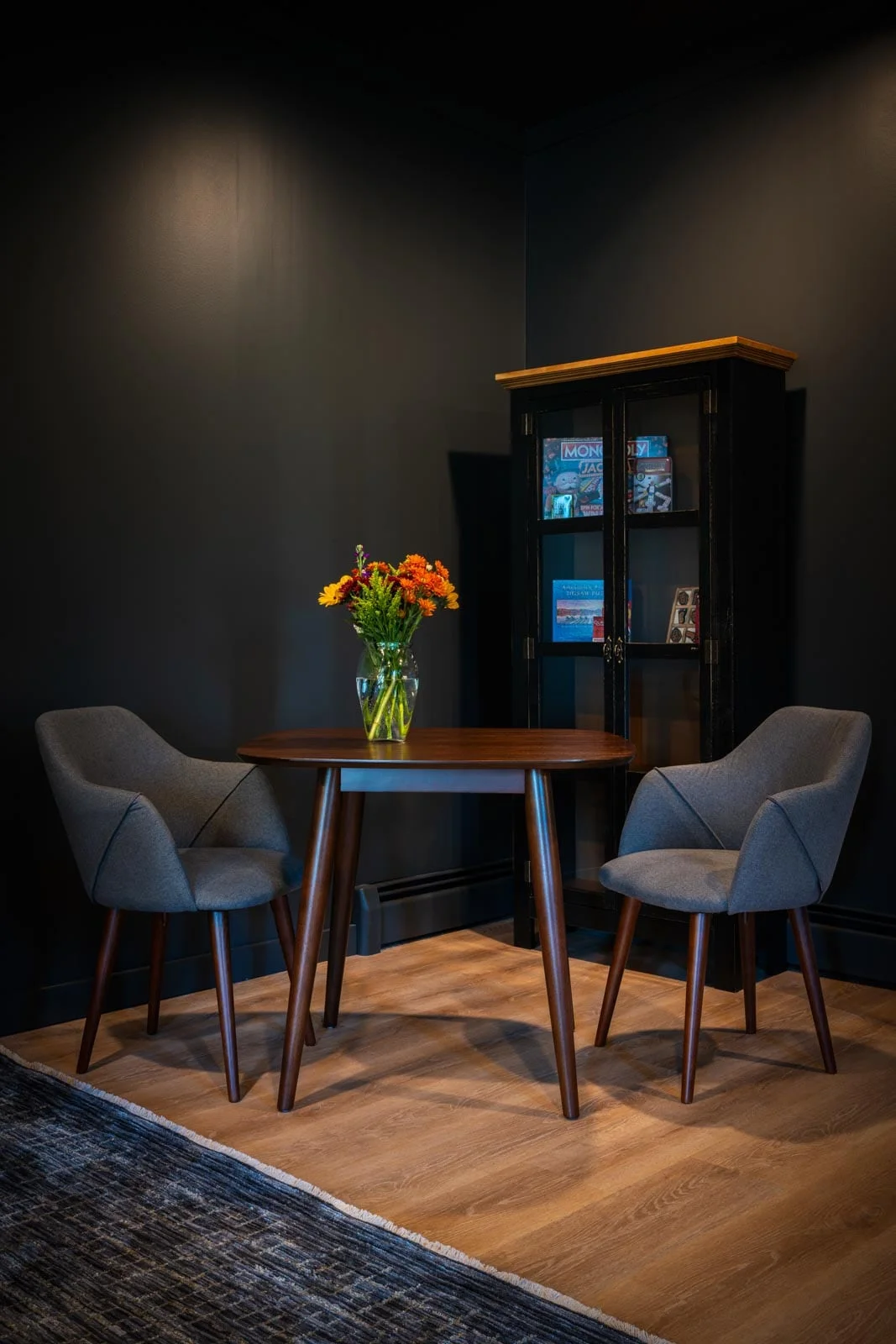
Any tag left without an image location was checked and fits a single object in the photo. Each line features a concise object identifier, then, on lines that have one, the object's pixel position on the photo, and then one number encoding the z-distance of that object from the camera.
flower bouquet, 3.23
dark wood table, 2.90
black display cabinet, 3.98
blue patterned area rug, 2.01
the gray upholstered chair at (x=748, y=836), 3.00
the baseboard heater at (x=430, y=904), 4.37
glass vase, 3.29
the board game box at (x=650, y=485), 4.11
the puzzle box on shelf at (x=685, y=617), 4.06
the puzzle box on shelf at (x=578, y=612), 4.30
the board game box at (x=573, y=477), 4.29
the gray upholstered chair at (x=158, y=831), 3.01
